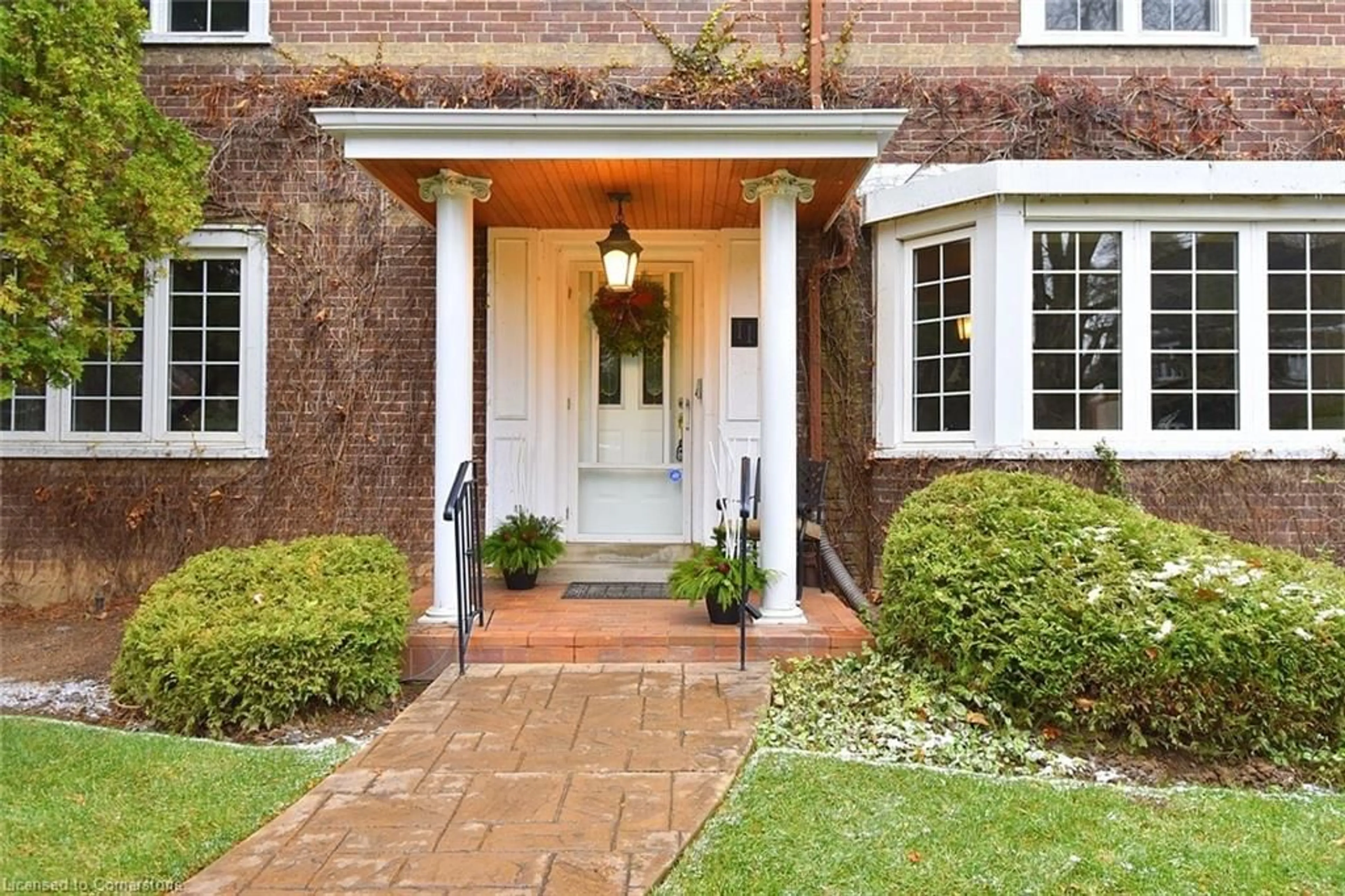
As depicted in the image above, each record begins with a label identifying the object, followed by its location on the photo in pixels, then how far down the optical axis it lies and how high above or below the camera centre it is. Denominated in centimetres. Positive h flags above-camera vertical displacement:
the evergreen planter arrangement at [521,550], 597 -60
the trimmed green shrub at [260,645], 400 -86
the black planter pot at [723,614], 498 -86
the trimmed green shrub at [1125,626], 362 -71
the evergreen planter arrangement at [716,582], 488 -67
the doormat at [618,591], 586 -88
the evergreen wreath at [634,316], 678 +115
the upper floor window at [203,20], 671 +344
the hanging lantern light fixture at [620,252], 569 +138
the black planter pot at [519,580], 603 -81
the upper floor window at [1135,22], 657 +338
